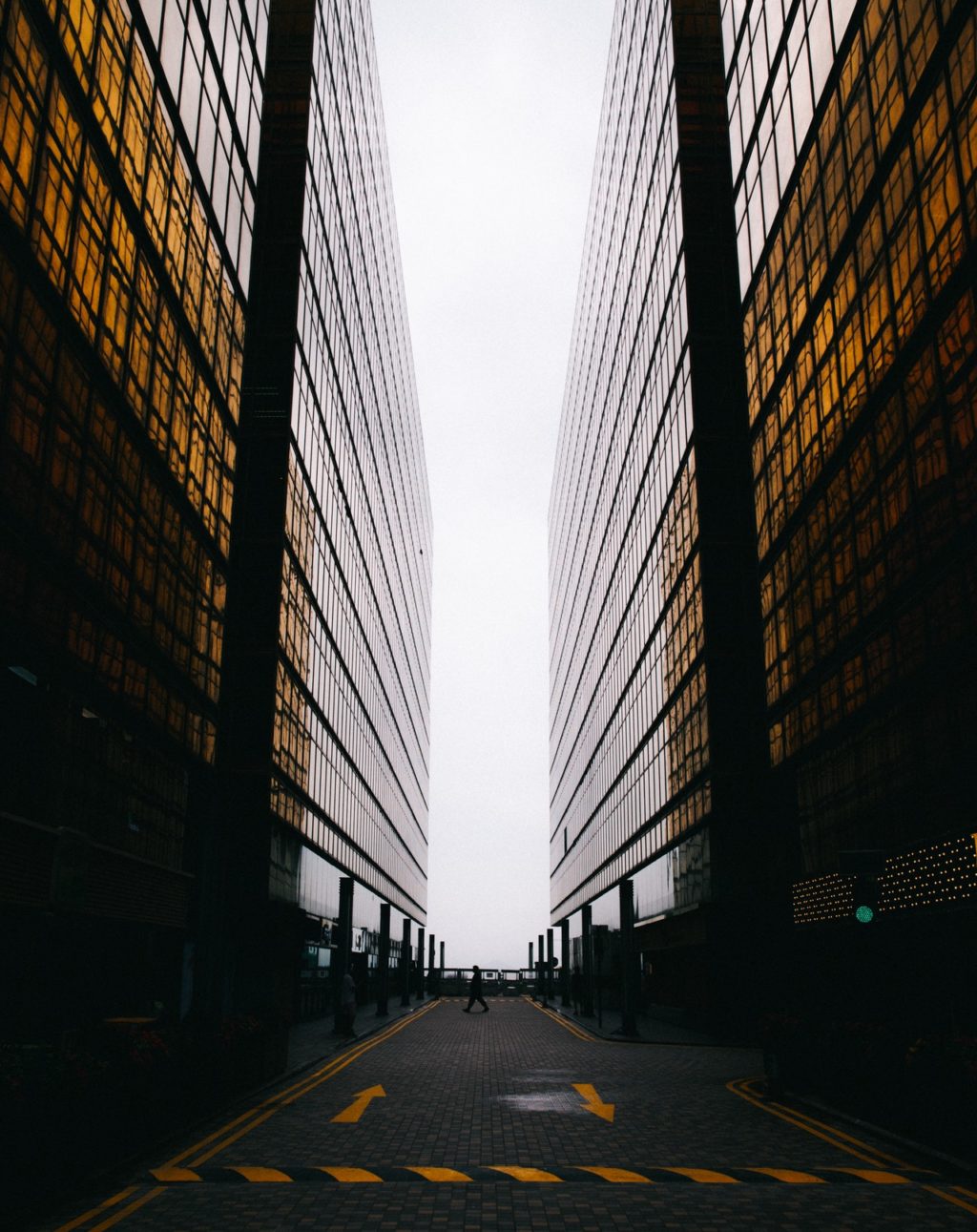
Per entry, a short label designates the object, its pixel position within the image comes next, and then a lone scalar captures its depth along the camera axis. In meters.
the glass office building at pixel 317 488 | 38.25
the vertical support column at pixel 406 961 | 62.41
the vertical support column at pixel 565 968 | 64.50
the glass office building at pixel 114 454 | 19.81
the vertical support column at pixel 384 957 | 48.10
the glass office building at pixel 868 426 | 21.42
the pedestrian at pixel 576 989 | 52.97
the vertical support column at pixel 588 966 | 49.31
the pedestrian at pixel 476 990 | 55.31
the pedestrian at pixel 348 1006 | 34.06
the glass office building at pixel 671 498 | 39.44
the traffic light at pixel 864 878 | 14.37
